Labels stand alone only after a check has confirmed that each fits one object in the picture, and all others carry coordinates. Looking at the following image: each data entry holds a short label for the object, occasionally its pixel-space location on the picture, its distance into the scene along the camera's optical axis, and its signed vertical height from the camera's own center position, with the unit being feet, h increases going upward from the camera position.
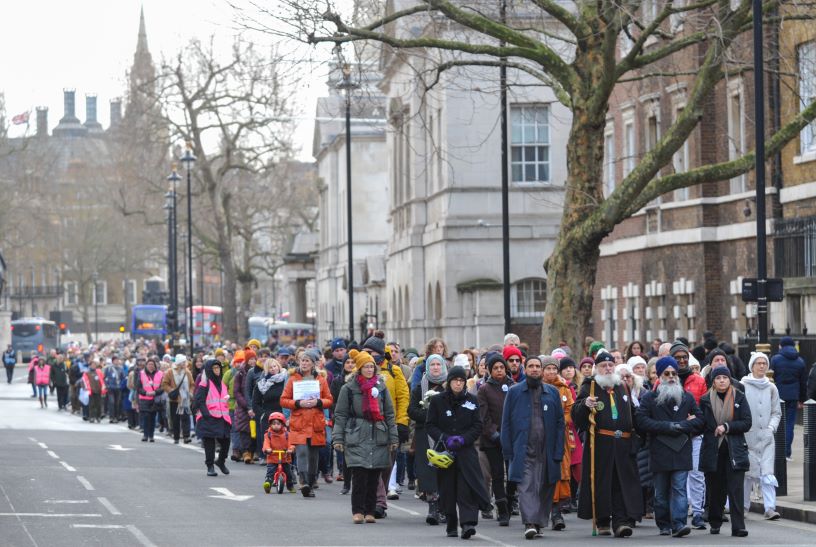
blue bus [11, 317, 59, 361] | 381.40 +4.02
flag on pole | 291.38 +39.84
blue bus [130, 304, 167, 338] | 395.14 +7.01
